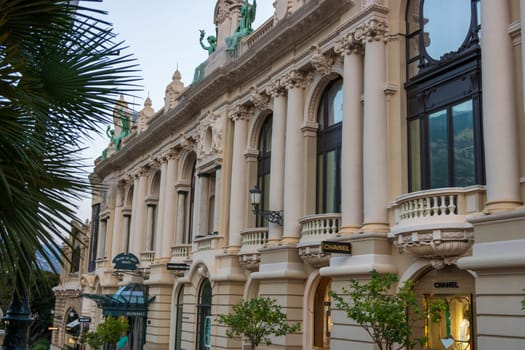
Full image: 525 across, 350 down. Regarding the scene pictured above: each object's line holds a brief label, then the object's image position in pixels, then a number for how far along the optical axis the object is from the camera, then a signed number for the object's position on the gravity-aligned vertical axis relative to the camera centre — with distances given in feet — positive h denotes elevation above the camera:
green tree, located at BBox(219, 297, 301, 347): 70.74 -1.15
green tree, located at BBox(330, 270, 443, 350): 52.65 +0.23
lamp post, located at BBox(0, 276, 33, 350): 27.63 -0.87
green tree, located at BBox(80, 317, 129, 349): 111.96 -4.03
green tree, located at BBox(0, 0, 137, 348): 22.63 +6.78
